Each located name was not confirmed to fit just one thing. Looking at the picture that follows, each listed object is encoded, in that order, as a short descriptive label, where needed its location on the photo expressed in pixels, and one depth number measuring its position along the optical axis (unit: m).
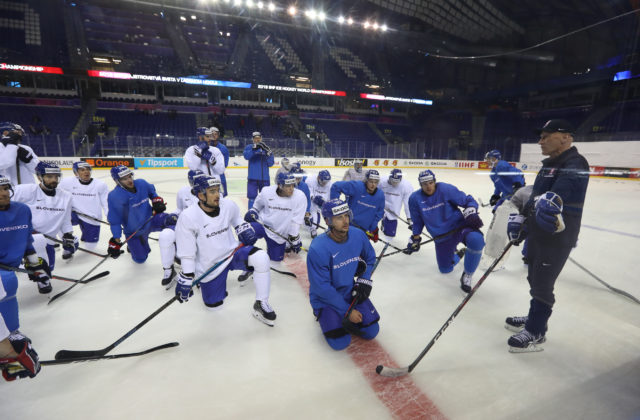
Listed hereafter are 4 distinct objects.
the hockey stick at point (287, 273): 4.15
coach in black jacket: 2.27
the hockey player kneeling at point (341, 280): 2.59
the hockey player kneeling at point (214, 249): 2.95
